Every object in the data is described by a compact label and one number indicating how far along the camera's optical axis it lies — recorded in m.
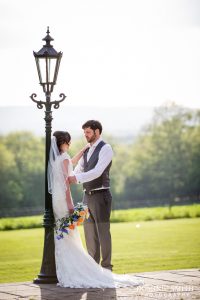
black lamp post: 13.44
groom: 13.51
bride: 13.11
